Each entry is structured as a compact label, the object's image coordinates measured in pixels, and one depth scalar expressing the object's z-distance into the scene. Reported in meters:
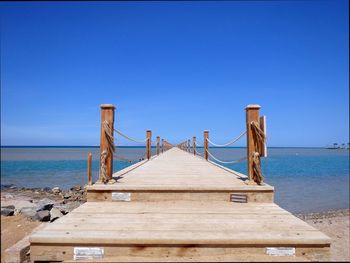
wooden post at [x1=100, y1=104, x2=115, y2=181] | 4.36
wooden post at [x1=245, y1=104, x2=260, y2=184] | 4.36
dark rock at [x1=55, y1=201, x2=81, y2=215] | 8.06
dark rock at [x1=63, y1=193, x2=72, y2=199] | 12.29
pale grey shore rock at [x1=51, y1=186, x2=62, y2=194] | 13.59
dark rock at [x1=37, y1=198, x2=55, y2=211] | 7.96
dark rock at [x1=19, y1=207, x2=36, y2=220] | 7.14
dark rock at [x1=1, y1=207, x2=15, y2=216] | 5.78
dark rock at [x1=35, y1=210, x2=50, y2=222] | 7.09
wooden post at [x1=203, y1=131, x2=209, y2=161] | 10.57
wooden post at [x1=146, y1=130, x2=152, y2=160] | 10.90
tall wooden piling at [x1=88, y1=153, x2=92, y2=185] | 4.12
